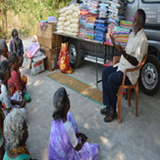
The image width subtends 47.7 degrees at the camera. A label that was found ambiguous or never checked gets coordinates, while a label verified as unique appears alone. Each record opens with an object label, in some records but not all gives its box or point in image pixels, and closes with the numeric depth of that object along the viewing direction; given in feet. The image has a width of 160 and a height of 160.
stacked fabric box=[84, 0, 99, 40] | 13.42
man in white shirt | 9.34
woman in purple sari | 6.24
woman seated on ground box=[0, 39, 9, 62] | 12.84
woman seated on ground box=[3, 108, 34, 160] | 5.68
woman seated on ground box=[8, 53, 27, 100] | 10.82
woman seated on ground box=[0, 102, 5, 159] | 6.99
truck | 11.62
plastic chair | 9.50
